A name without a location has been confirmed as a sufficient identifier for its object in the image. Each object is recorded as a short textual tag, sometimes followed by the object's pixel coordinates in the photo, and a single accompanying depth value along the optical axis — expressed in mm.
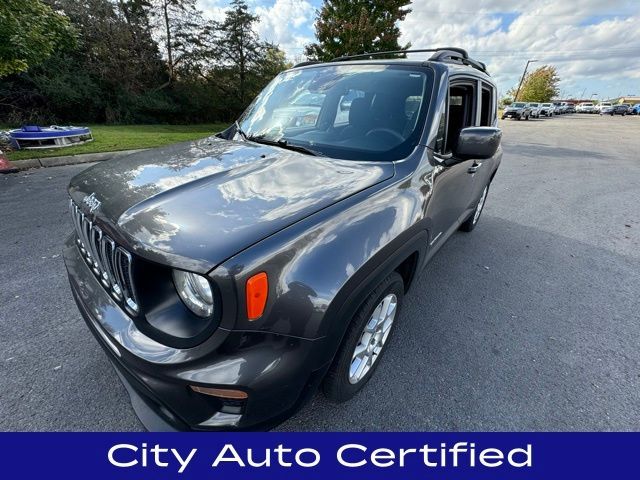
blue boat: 8031
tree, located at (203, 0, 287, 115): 21672
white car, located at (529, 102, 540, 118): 34394
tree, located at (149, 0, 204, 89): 20359
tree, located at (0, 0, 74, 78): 5953
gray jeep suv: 1245
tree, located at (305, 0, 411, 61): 16609
